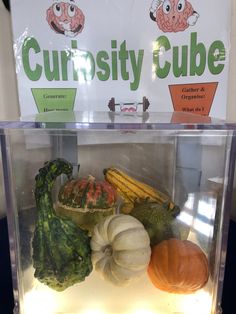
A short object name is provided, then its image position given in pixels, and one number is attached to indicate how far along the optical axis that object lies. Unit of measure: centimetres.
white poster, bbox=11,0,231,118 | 61
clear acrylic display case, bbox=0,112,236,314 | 42
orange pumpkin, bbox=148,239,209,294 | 43
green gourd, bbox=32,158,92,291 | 43
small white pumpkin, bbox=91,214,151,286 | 42
